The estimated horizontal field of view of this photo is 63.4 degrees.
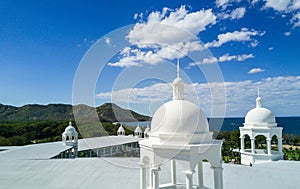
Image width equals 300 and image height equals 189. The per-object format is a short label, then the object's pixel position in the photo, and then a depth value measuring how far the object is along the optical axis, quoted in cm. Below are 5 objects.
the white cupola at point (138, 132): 3831
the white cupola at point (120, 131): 4004
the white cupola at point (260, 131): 1823
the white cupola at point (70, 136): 2771
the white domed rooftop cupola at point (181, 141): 784
